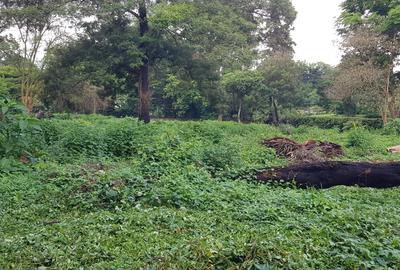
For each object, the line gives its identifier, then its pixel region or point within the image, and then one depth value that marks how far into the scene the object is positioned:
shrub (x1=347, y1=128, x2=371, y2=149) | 13.65
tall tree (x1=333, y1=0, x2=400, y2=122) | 22.16
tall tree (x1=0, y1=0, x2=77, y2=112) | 17.52
